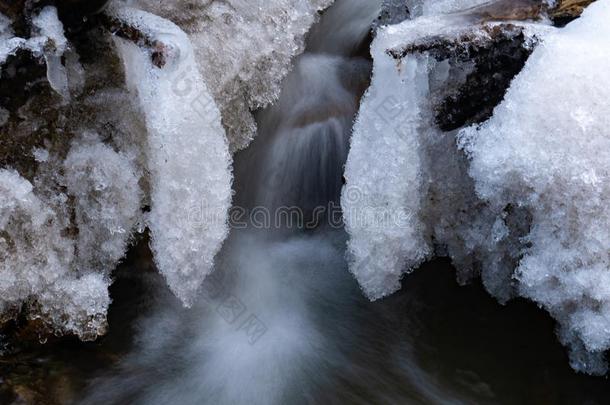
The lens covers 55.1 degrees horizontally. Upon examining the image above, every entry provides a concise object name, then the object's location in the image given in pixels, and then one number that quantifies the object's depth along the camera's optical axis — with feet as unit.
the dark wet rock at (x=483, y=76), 9.45
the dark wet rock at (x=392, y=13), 14.30
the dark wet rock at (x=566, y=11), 9.94
